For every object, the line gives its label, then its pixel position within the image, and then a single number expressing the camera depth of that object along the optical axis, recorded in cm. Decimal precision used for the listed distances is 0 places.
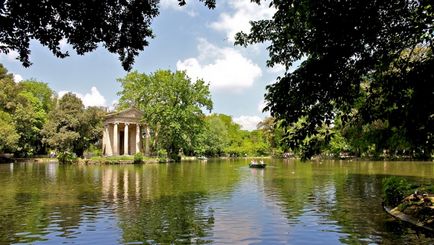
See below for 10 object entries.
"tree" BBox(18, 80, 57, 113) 10369
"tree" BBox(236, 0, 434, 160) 703
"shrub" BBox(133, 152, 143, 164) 6838
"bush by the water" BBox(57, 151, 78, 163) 6554
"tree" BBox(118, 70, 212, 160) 7662
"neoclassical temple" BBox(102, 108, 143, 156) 7891
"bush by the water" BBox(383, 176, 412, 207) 1827
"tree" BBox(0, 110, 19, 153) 6308
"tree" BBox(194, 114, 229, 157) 11611
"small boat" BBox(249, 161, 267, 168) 5428
